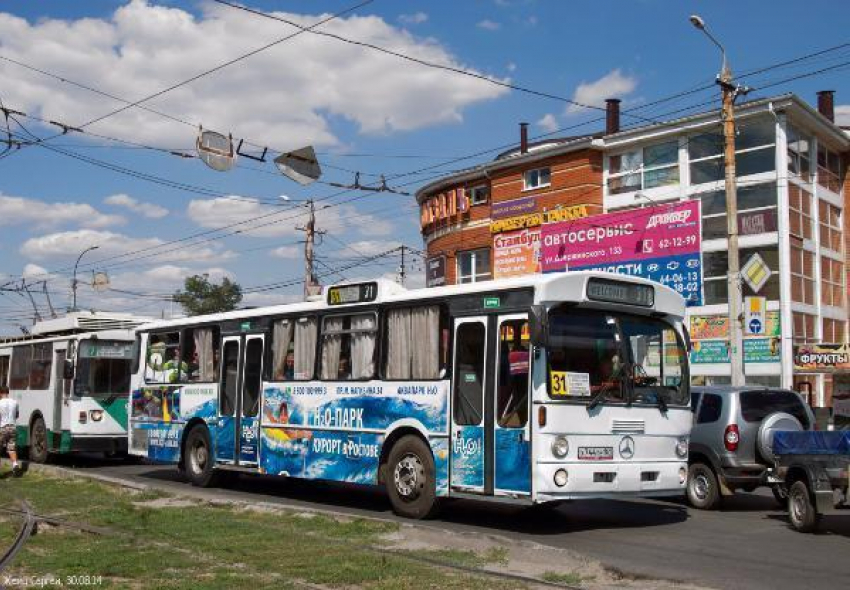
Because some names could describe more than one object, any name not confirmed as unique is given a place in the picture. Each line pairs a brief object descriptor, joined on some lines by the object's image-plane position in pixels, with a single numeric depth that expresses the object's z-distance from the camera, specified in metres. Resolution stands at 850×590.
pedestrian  19.56
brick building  34.59
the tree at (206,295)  88.88
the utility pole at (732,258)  21.57
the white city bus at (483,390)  10.90
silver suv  13.57
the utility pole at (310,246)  38.09
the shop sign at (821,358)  28.42
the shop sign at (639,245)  32.44
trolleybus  21.08
